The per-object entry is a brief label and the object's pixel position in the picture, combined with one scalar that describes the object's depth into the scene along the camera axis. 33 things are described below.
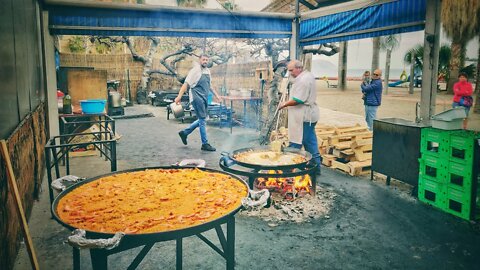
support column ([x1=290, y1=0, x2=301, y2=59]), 9.91
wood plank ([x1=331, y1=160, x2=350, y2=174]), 7.67
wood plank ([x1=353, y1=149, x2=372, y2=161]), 7.79
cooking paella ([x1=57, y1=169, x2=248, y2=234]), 2.39
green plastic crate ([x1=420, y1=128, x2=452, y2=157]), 5.36
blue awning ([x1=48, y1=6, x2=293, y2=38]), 8.05
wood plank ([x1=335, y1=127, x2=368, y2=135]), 8.76
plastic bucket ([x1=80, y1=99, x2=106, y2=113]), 7.94
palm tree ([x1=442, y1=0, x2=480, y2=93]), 21.67
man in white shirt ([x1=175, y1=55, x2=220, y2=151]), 9.60
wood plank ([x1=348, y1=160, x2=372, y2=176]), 7.47
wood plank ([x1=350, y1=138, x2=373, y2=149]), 7.86
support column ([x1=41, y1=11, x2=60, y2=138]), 8.19
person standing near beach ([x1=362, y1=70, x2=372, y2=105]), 12.97
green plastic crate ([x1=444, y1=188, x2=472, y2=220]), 5.03
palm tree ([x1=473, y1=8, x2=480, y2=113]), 19.41
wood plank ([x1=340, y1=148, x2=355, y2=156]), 7.91
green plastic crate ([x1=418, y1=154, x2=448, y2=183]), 5.39
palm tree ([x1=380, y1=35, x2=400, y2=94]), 37.28
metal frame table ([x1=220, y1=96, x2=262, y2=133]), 12.90
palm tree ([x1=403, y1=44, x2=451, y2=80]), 34.03
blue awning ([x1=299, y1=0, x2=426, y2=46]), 6.87
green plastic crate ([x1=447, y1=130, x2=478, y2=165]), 4.93
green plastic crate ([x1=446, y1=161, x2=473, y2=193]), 4.98
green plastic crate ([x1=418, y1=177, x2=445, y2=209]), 5.48
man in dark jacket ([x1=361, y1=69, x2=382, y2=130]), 10.91
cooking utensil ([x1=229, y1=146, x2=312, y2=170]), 5.04
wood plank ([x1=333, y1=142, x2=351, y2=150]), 8.04
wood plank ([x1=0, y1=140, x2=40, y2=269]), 2.79
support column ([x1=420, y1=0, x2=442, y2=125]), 6.33
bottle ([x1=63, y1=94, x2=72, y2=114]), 8.43
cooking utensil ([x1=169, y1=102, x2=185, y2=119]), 12.37
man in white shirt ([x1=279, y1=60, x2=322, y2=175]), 6.86
